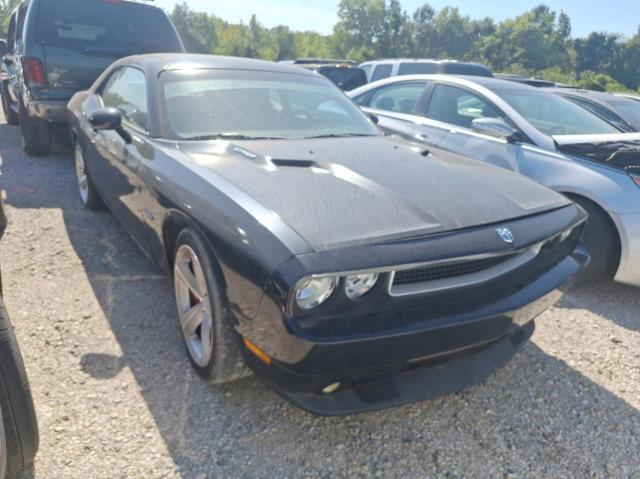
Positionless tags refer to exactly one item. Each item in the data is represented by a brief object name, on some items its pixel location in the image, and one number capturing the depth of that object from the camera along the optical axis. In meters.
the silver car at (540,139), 3.38
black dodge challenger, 1.71
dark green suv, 5.41
